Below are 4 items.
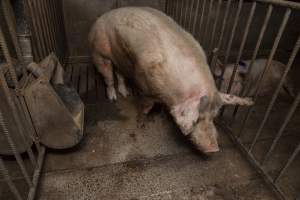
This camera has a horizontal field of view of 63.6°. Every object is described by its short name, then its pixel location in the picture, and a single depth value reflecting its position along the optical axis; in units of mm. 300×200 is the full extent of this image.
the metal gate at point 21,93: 1650
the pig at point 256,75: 3330
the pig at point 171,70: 2047
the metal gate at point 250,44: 1941
